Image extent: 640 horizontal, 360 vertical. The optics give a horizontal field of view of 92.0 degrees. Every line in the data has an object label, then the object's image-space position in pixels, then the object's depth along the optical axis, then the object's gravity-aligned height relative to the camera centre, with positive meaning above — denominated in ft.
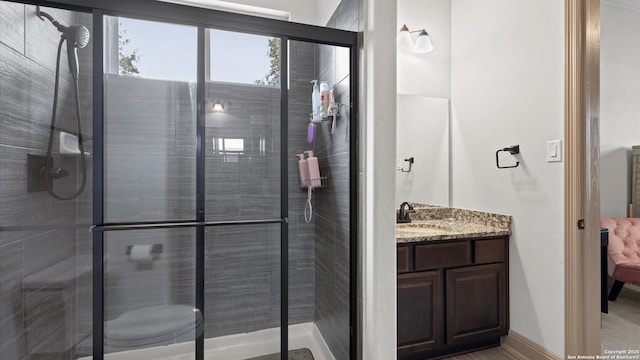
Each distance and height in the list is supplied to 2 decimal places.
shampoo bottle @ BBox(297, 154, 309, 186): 7.40 +0.26
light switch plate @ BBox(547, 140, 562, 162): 6.02 +0.58
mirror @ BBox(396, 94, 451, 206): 8.59 +0.87
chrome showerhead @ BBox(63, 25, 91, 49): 5.24 +2.50
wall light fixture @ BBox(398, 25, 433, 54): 8.38 +3.78
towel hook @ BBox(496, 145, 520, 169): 7.04 +0.70
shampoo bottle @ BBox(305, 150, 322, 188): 7.14 +0.20
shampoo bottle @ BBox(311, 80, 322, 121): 7.10 +1.82
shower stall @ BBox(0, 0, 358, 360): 4.87 -0.02
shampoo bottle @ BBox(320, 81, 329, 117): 6.54 +1.77
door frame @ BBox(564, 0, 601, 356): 5.66 +0.06
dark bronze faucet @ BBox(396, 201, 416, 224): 8.15 -0.88
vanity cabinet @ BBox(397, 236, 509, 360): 6.31 -2.50
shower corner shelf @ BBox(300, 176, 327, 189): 7.04 -0.04
